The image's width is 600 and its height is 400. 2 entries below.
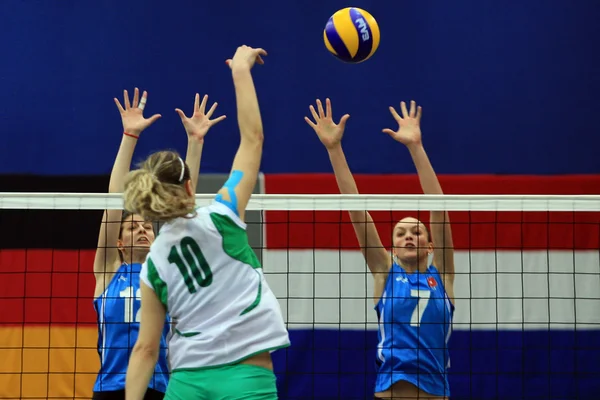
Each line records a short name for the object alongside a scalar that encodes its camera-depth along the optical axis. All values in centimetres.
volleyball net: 1252
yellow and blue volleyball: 967
